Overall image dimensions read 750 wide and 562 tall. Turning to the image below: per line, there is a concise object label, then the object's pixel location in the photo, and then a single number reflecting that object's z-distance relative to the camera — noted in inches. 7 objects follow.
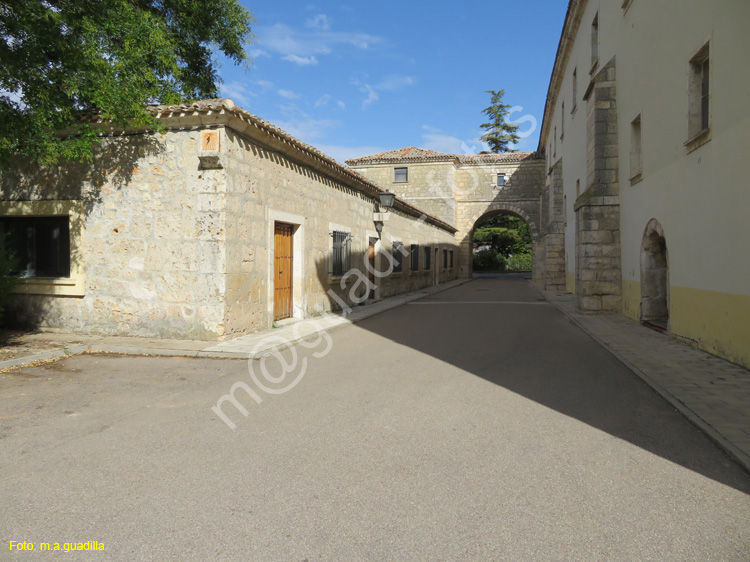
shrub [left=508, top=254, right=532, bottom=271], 1957.3
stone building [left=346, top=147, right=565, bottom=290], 1352.1
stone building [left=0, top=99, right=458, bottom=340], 303.6
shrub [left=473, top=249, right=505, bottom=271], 1930.4
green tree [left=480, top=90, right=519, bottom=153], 2113.7
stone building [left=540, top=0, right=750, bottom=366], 244.1
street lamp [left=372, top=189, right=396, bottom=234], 594.2
